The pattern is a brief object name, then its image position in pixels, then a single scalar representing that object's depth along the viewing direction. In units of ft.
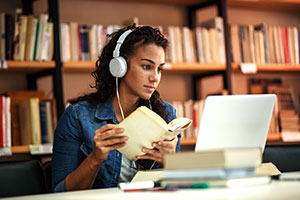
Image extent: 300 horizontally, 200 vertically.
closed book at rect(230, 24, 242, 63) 10.31
